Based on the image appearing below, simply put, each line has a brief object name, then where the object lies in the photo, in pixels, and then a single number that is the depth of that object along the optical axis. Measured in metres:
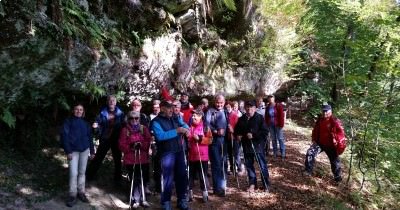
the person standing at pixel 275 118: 12.12
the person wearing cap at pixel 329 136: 9.59
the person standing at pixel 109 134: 8.25
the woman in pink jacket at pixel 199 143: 8.04
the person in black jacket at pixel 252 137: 8.70
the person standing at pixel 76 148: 7.40
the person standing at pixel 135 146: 7.56
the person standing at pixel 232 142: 9.91
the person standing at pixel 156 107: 8.76
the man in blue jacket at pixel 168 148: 7.00
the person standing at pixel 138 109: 7.99
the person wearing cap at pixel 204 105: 9.67
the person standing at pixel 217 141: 8.52
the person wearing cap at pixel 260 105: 11.78
